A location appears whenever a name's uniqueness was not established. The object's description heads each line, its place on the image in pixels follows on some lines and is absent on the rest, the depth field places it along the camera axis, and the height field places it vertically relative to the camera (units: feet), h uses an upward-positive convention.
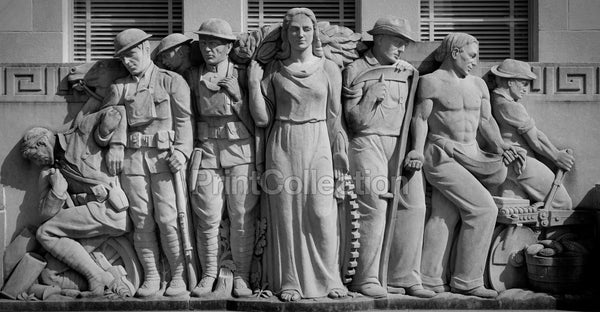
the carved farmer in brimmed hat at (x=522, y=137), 40.45 +0.96
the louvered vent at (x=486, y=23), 49.80 +7.28
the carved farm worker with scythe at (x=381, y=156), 39.47 +0.09
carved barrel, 39.78 -4.83
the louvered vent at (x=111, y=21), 48.75 +7.14
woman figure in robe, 38.91 -0.06
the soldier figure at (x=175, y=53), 40.06 +4.51
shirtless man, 39.83 -0.11
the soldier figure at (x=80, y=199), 39.52 -1.78
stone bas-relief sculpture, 39.17 -0.17
